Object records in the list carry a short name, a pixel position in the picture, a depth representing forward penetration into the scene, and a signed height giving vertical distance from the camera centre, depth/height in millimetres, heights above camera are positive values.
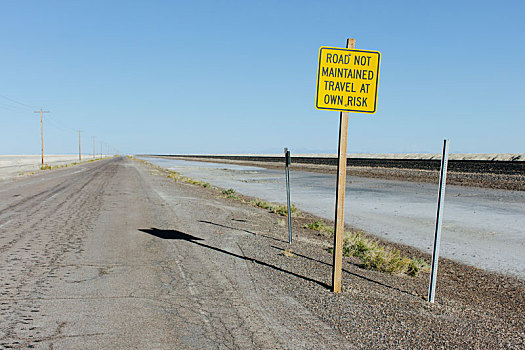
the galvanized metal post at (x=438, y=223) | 5162 -868
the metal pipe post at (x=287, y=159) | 8878 -173
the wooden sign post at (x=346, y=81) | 5438 +980
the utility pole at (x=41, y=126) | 57406 +2156
